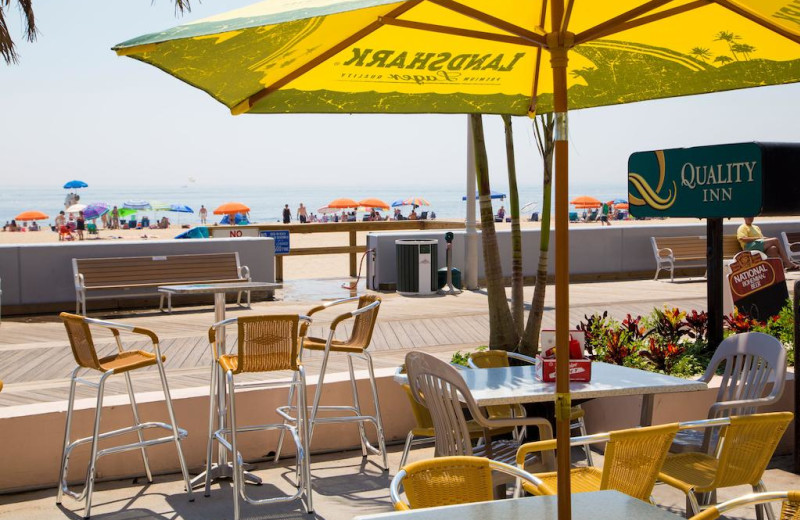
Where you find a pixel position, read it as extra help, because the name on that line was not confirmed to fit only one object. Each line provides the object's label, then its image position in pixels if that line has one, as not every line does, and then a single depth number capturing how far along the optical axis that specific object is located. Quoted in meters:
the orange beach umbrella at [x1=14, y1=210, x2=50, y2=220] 57.19
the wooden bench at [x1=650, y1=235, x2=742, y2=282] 16.81
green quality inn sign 6.73
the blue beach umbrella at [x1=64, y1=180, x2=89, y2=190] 62.01
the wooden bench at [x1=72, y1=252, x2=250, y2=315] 13.27
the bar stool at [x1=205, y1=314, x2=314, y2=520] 5.34
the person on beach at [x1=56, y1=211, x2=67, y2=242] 55.54
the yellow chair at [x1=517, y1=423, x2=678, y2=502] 3.62
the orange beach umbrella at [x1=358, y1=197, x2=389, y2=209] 57.41
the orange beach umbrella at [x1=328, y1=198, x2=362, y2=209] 58.53
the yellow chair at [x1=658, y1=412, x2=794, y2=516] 4.10
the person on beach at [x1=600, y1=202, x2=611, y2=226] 55.72
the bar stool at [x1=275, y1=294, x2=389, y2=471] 6.11
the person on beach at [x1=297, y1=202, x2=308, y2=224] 65.50
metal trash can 14.94
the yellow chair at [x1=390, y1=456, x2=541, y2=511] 3.21
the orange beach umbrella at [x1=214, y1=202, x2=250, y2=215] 52.32
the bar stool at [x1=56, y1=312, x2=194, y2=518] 5.32
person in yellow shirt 14.72
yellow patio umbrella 3.47
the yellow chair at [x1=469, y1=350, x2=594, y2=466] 5.84
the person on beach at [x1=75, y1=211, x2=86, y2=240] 46.41
